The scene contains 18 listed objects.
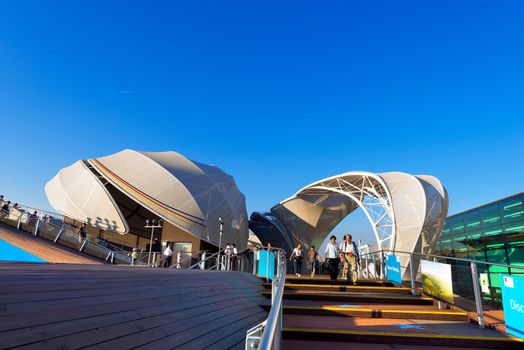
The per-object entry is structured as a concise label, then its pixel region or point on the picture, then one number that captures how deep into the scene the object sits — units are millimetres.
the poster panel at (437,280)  6781
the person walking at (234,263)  16225
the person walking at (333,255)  9749
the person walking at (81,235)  18102
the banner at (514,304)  4863
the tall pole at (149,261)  19436
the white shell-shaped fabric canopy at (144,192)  27516
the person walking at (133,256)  18553
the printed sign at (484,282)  6298
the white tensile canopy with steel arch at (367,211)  25766
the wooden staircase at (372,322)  4801
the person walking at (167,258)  16969
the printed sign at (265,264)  9875
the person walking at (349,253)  9877
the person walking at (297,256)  13700
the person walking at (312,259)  13617
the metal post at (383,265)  11809
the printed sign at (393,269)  9586
